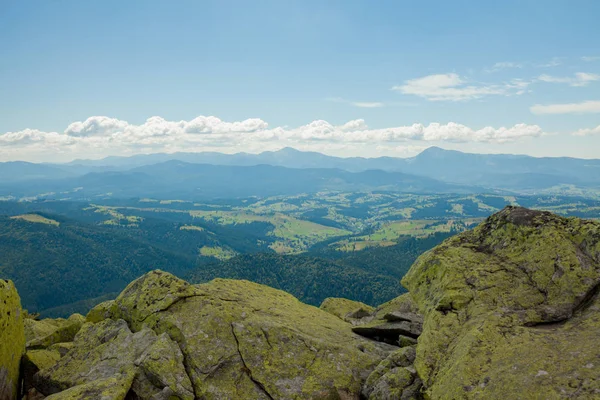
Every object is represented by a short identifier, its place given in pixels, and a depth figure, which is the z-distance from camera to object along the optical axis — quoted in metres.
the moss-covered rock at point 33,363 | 19.78
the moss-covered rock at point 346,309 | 33.33
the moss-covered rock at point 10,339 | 17.88
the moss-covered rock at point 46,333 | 25.87
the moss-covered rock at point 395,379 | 15.65
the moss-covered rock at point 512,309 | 12.64
